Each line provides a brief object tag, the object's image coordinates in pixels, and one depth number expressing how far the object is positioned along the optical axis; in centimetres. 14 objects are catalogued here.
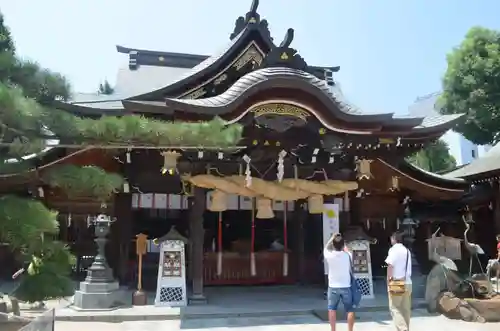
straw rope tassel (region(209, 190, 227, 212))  923
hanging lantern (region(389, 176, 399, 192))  1077
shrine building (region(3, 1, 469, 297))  889
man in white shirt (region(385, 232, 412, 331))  634
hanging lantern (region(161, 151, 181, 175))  882
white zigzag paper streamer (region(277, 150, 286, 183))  928
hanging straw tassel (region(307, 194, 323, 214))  967
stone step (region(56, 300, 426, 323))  780
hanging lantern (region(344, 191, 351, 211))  1058
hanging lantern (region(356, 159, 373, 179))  995
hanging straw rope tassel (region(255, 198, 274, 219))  961
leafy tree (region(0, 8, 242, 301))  404
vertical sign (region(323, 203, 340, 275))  960
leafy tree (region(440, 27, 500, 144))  1808
